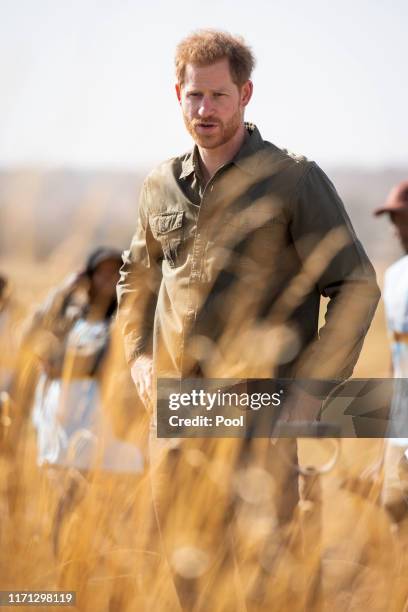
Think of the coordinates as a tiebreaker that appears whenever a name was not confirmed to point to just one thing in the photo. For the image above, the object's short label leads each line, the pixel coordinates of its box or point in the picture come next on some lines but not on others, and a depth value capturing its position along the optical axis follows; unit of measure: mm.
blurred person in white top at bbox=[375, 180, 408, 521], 8846
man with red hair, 8378
